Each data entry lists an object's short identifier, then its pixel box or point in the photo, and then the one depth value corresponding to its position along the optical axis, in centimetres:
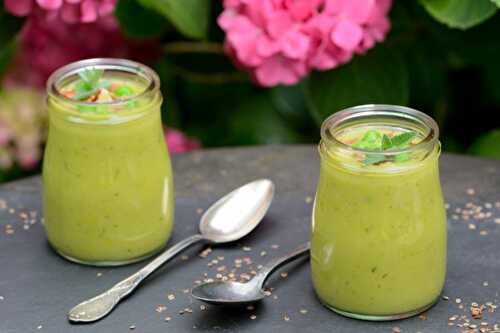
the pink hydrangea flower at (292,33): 88
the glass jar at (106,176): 80
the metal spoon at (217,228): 77
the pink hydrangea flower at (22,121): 100
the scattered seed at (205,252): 82
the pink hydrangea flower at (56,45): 101
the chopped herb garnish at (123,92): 81
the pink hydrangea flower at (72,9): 90
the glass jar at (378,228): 75
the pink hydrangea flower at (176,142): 101
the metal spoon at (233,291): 76
